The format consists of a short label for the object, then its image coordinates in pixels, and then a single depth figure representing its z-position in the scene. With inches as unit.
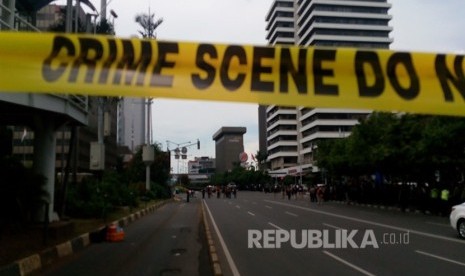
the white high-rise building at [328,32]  4579.2
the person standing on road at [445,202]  1101.3
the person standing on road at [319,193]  1792.4
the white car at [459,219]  647.8
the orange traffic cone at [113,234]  647.1
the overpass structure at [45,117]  560.1
